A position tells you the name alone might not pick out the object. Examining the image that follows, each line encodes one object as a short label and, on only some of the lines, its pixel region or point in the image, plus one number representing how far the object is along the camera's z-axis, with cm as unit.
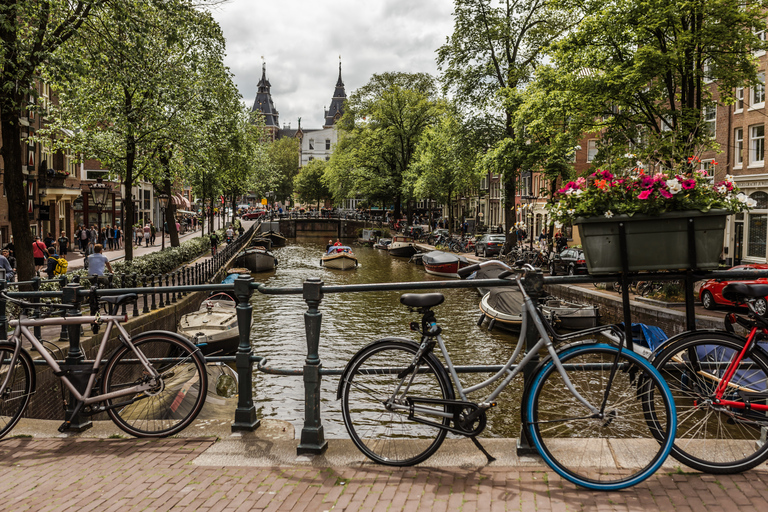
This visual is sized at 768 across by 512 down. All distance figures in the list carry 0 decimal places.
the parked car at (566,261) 2890
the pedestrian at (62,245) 2916
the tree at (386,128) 6116
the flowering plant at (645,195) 388
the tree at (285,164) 12138
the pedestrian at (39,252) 2200
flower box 390
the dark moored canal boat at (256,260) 3950
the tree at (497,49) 3572
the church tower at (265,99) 17388
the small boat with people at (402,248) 4969
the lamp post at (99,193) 2192
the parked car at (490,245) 3969
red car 1786
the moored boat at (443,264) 3600
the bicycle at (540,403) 361
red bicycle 368
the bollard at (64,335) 770
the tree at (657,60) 1967
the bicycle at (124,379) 472
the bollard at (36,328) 572
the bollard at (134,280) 1665
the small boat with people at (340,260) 4215
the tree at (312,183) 11260
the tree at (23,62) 1108
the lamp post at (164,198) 3128
